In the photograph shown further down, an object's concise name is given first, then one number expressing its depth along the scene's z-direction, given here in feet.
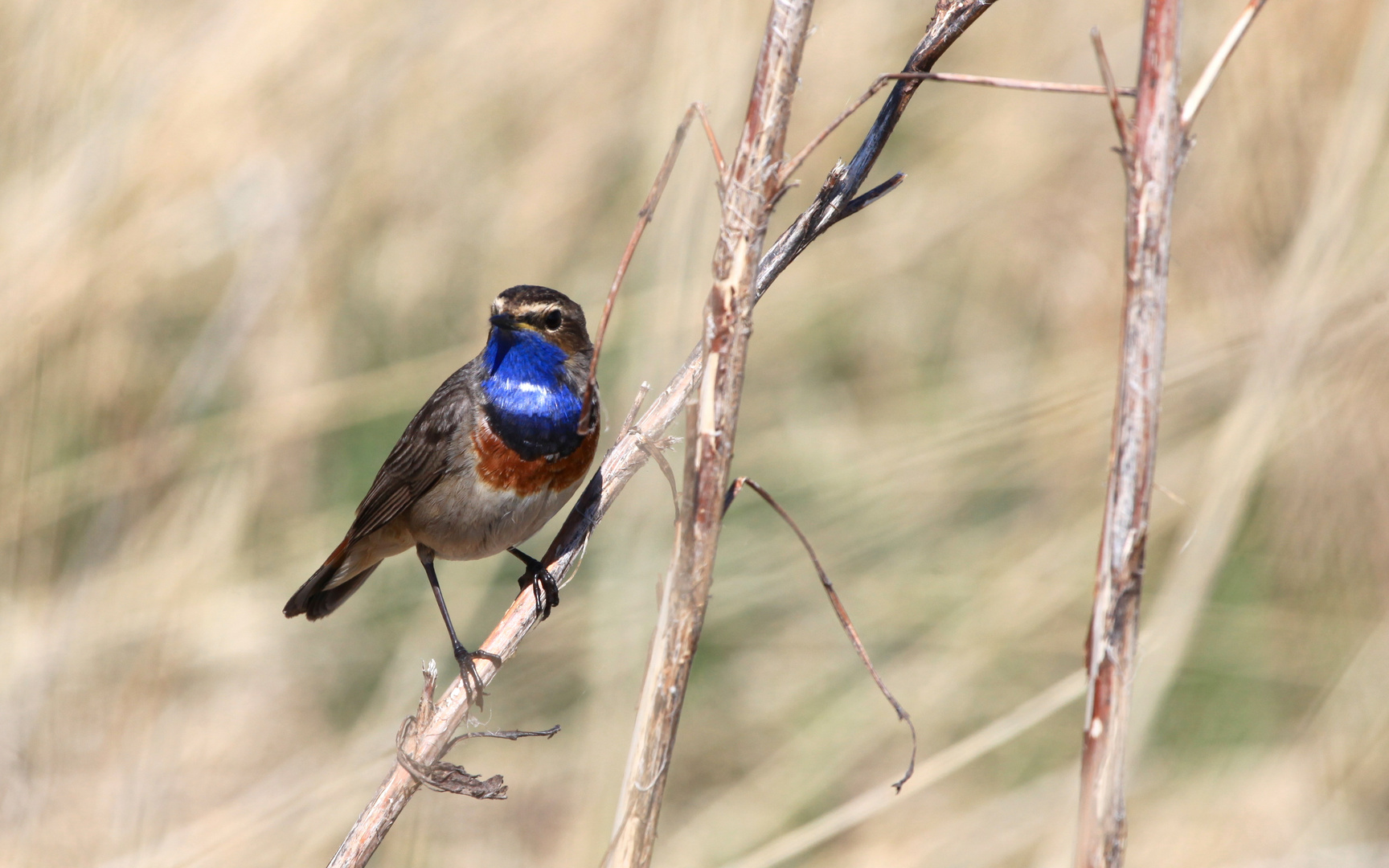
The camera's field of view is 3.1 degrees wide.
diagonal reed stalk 20.20
